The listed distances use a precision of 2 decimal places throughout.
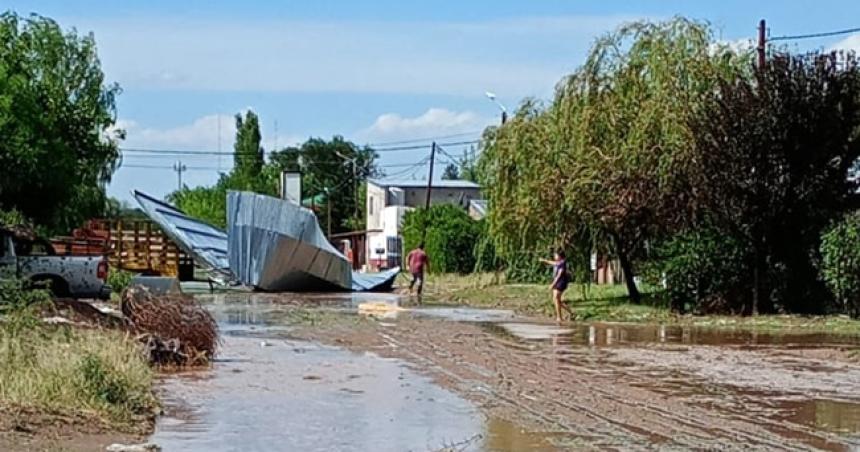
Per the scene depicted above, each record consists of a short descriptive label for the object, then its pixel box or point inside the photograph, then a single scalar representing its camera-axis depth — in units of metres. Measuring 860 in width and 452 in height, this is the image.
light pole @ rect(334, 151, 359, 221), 106.71
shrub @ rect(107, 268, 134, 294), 40.73
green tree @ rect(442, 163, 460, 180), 118.25
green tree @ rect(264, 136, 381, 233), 113.19
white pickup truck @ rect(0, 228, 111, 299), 31.73
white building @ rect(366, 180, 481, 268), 81.38
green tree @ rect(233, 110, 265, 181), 114.88
